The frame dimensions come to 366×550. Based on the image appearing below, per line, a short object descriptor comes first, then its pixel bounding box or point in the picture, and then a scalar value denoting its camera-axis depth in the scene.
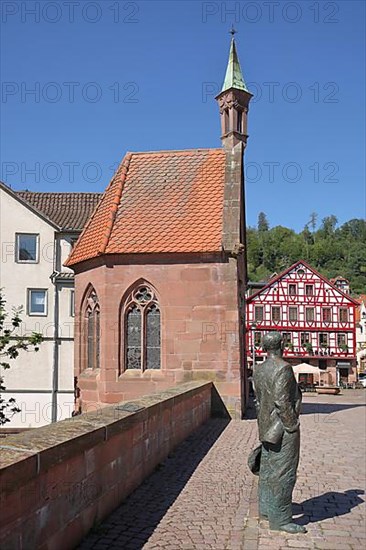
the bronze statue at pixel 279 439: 6.13
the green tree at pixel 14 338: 15.91
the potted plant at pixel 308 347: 59.88
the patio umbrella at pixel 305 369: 49.00
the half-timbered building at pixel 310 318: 60.31
